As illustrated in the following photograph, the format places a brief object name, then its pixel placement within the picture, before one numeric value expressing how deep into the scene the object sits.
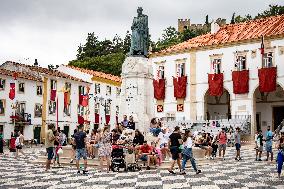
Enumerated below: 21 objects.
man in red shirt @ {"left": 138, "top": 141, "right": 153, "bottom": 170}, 14.64
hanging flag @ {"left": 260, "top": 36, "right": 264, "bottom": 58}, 33.97
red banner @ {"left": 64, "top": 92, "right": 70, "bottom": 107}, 41.85
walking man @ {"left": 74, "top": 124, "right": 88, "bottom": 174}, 13.41
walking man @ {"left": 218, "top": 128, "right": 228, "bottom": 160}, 19.27
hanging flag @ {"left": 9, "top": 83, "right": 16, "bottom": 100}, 34.66
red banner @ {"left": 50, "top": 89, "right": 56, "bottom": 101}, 38.17
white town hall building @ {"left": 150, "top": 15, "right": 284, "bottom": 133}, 35.59
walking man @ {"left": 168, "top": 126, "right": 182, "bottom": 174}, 13.10
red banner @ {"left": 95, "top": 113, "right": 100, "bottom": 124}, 52.12
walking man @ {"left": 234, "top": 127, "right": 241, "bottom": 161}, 18.98
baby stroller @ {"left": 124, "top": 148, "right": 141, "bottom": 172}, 14.29
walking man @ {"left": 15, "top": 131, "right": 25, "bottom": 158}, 22.98
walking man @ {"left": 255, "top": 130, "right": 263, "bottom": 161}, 18.65
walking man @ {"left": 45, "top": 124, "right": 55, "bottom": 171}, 14.39
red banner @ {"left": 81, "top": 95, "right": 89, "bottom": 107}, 38.66
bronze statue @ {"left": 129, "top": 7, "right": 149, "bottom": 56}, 19.59
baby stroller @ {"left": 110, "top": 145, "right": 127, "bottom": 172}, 14.27
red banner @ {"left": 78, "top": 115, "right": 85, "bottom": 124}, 48.22
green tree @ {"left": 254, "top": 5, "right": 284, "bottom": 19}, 53.83
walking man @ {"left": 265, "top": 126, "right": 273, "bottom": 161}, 18.14
